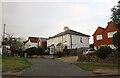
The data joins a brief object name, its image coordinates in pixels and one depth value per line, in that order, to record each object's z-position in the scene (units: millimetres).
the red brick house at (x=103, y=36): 18533
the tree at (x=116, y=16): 9060
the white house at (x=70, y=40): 21665
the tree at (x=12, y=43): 22412
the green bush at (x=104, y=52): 11178
